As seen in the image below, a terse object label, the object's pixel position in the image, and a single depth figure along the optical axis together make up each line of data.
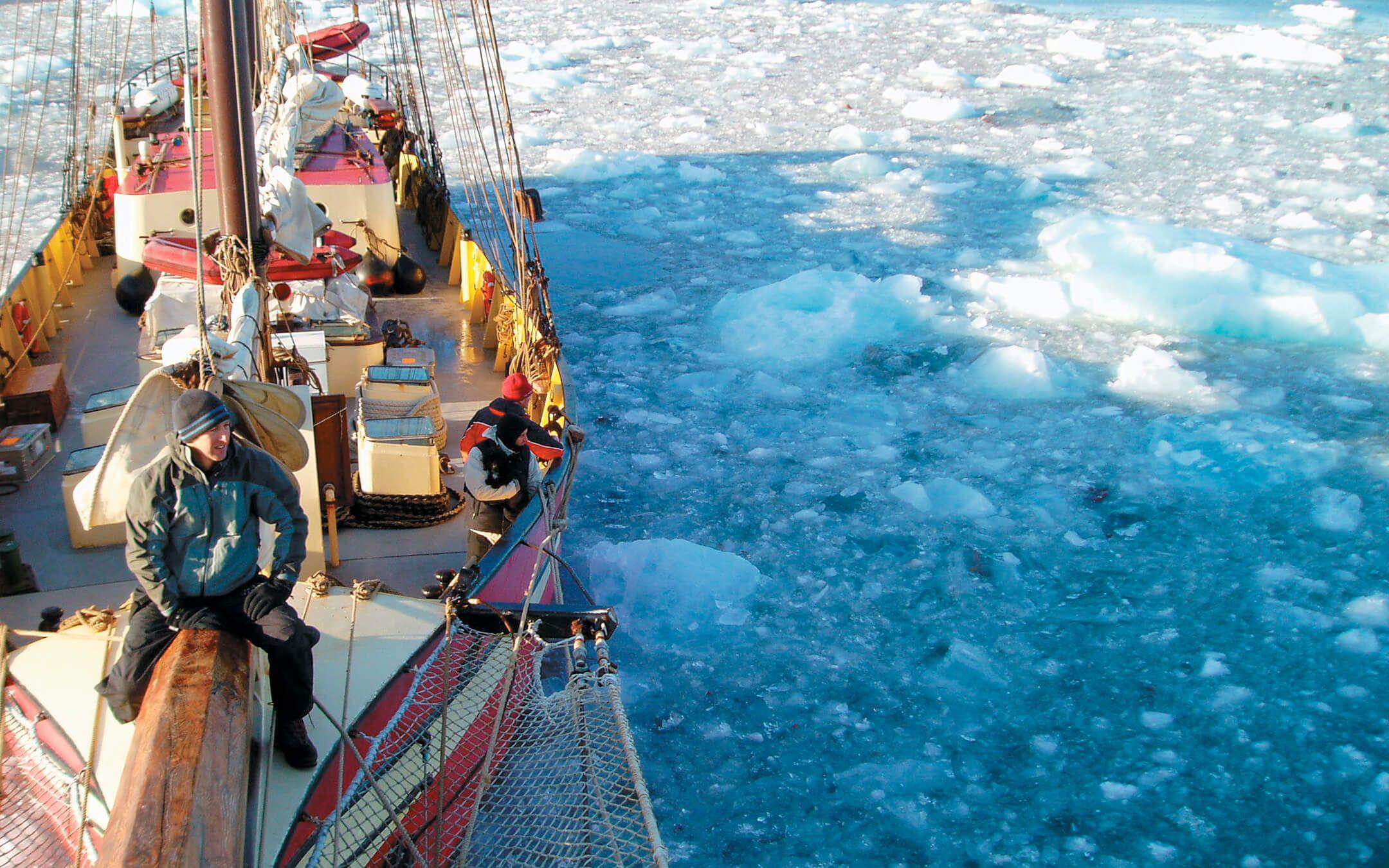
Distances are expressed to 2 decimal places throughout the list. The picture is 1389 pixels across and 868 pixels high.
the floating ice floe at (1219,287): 9.78
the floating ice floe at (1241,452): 7.62
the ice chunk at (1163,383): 8.72
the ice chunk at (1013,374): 8.80
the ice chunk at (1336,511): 7.03
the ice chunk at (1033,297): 10.41
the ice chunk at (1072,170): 14.49
